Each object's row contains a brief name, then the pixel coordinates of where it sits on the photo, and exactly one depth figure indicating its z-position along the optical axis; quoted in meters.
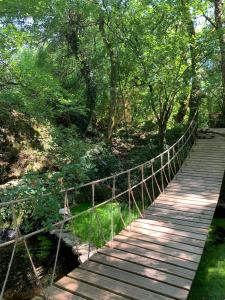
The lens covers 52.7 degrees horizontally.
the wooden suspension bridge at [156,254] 2.47
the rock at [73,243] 3.99
